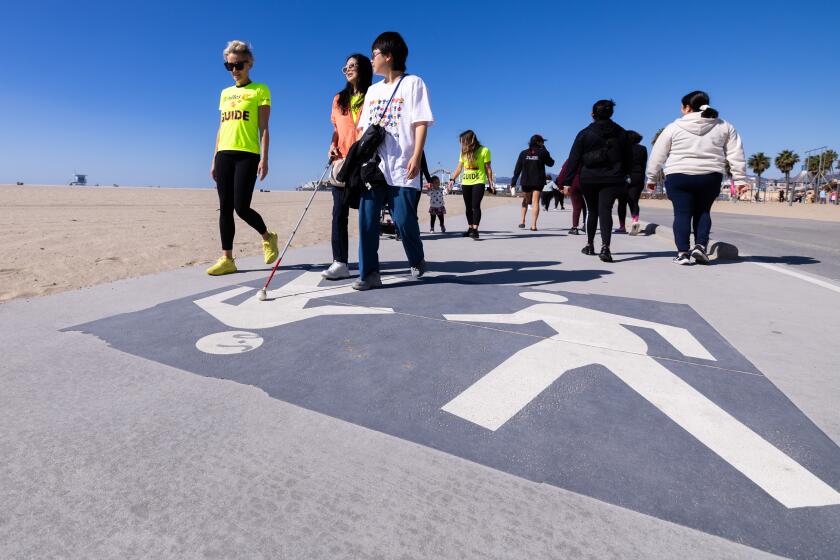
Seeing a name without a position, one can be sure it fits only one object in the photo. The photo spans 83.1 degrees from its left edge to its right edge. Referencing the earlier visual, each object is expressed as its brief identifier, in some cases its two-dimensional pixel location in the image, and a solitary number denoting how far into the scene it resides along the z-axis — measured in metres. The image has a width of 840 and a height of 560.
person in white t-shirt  3.73
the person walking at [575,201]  8.16
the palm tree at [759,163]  88.88
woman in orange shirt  4.26
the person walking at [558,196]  19.71
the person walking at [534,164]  9.07
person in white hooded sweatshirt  5.04
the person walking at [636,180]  8.55
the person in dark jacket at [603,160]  5.29
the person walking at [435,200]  9.06
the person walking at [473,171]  8.05
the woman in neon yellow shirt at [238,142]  4.45
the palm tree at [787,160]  81.38
